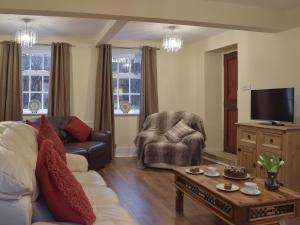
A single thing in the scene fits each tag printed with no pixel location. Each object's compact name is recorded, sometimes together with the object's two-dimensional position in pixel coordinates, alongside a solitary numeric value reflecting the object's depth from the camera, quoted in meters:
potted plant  2.66
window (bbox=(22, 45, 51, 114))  6.33
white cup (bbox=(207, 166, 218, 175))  3.17
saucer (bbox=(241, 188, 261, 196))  2.56
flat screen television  4.04
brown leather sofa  4.99
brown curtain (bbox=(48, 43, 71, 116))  6.04
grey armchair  5.32
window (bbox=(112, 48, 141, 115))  6.77
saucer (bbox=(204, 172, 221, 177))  3.14
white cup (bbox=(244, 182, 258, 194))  2.58
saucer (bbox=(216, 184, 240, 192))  2.66
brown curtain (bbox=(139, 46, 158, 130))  6.50
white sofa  1.45
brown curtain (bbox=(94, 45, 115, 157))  6.28
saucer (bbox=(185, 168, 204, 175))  3.24
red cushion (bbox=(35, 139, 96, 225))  1.66
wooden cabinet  3.80
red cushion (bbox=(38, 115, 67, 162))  2.63
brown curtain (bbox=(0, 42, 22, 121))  5.82
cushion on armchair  5.70
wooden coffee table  2.40
